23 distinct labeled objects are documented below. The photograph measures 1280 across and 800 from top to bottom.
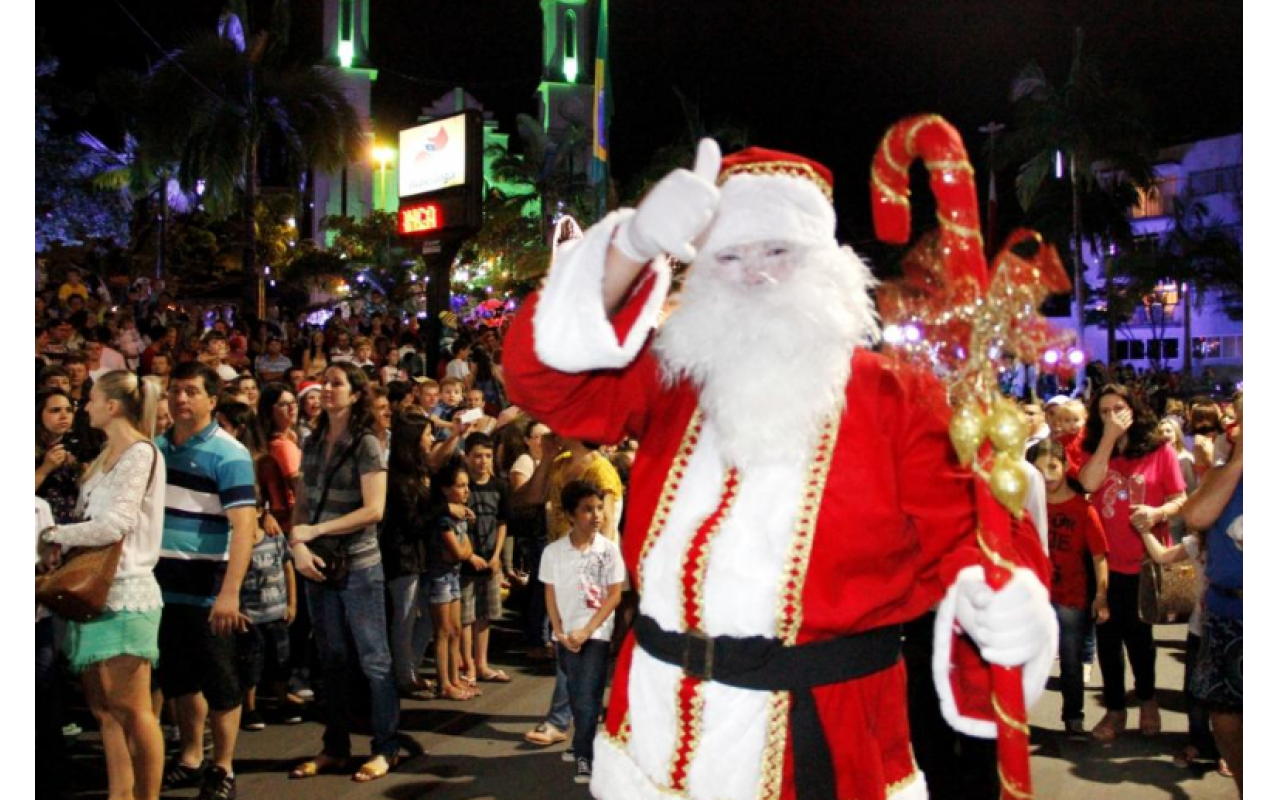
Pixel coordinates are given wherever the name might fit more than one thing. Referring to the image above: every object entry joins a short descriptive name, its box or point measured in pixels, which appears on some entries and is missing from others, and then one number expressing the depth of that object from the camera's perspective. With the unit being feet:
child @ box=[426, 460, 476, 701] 23.88
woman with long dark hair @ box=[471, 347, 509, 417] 41.45
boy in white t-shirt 19.04
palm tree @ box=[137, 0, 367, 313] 61.87
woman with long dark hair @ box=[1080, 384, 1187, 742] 21.77
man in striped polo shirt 16.96
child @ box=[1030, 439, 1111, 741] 21.68
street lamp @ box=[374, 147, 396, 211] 156.80
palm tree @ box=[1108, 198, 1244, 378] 131.64
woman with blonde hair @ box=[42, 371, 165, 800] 15.28
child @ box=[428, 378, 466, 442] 33.68
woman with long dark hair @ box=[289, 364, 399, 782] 18.81
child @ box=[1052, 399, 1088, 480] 24.29
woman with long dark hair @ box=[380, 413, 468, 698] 22.29
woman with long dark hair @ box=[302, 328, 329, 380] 42.00
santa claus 8.61
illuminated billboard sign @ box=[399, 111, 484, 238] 42.80
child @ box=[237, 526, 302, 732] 20.29
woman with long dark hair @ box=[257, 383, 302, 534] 23.20
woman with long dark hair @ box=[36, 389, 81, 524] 18.45
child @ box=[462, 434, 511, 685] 25.44
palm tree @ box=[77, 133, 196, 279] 68.33
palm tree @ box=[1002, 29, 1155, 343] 101.96
